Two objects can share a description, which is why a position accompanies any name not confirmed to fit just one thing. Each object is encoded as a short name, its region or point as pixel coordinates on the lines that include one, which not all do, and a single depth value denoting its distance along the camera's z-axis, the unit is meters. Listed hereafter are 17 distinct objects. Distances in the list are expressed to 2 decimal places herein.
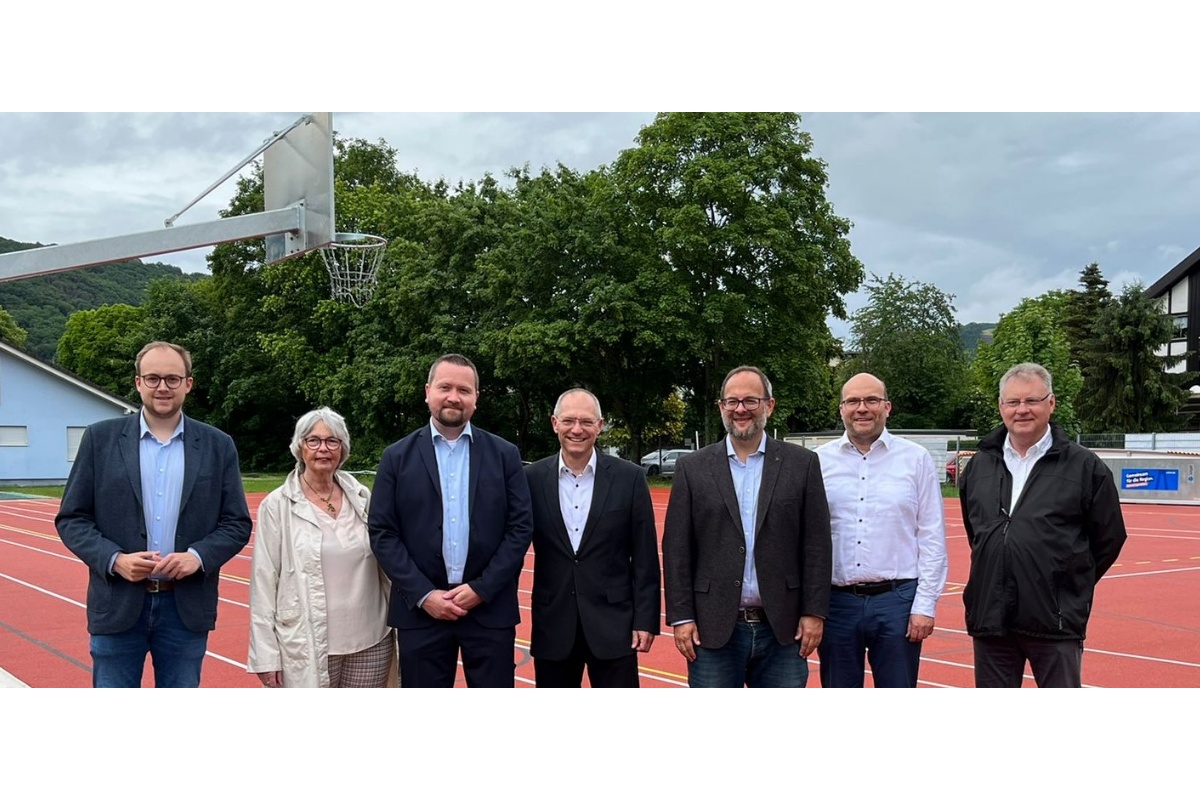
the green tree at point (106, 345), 58.09
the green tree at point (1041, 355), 36.38
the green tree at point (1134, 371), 45.84
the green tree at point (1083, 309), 60.25
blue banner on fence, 26.89
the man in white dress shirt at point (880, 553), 4.57
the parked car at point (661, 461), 40.48
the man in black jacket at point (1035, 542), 4.46
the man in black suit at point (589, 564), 4.51
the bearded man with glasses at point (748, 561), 4.45
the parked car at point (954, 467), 30.98
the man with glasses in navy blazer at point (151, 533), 4.34
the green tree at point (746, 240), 31.11
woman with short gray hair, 4.37
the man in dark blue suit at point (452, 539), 4.41
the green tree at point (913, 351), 55.03
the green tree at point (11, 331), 71.94
